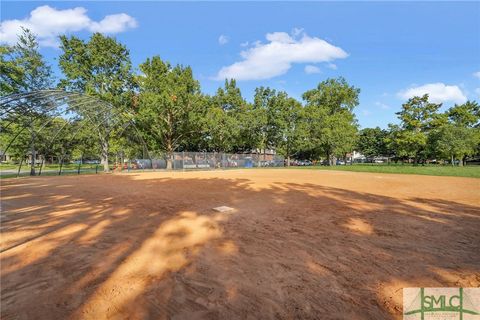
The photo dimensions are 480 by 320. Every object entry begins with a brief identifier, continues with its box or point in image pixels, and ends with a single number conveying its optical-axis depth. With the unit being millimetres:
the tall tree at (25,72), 20734
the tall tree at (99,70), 26938
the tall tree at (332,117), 44000
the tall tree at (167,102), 29016
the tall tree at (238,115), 39056
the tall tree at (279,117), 42000
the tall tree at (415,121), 42781
